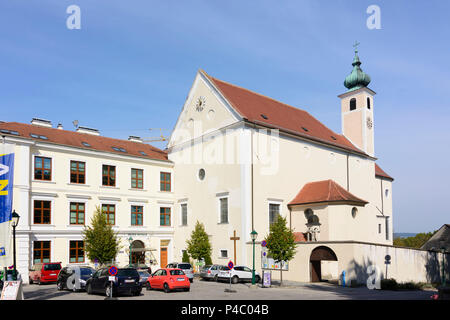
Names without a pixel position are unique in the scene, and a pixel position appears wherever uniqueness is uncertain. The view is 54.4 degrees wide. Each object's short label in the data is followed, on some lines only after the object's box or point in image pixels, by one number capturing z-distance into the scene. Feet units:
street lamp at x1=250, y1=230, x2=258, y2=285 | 92.84
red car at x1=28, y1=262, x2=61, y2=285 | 98.63
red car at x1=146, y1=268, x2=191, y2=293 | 77.31
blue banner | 99.55
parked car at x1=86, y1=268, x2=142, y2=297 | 68.33
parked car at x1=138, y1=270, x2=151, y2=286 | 86.38
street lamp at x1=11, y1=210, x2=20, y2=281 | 71.09
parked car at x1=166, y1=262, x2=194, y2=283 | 100.70
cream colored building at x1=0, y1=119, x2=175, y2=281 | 108.47
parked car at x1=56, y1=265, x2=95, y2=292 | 77.56
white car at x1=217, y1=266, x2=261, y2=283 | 100.20
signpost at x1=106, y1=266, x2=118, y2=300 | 60.75
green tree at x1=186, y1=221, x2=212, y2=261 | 123.24
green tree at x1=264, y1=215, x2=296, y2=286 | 97.19
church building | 113.91
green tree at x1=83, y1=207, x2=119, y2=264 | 111.24
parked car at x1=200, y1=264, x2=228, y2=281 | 105.09
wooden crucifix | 115.88
